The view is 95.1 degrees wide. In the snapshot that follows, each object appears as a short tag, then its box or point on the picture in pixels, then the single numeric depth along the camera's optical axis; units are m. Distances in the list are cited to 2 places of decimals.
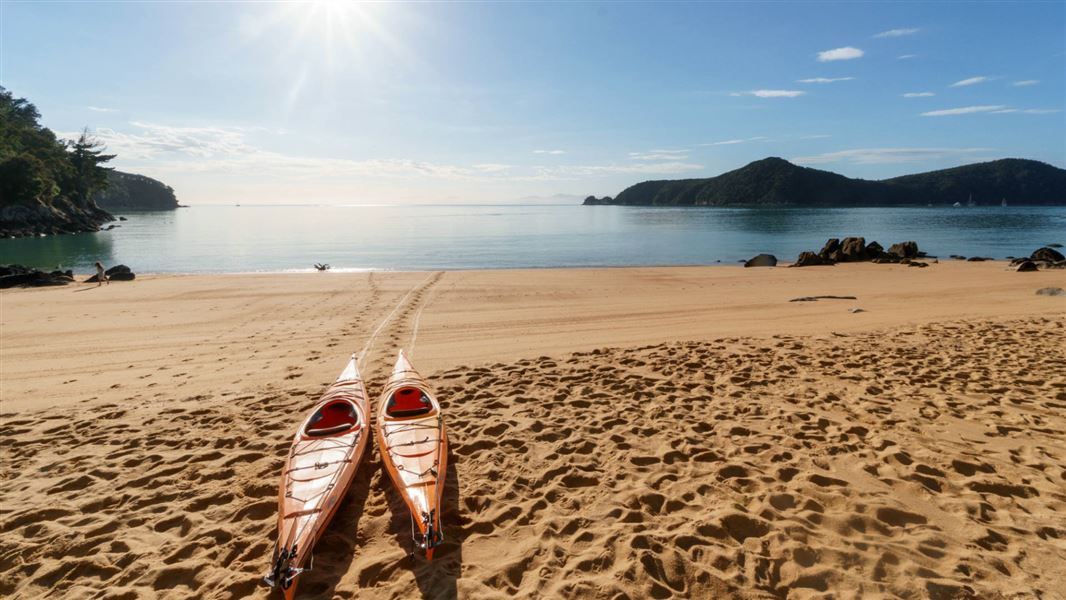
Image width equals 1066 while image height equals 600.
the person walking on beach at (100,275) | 21.98
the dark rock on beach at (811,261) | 29.27
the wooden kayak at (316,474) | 3.97
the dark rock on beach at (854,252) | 31.06
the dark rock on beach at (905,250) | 32.31
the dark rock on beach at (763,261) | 30.73
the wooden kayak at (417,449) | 4.37
